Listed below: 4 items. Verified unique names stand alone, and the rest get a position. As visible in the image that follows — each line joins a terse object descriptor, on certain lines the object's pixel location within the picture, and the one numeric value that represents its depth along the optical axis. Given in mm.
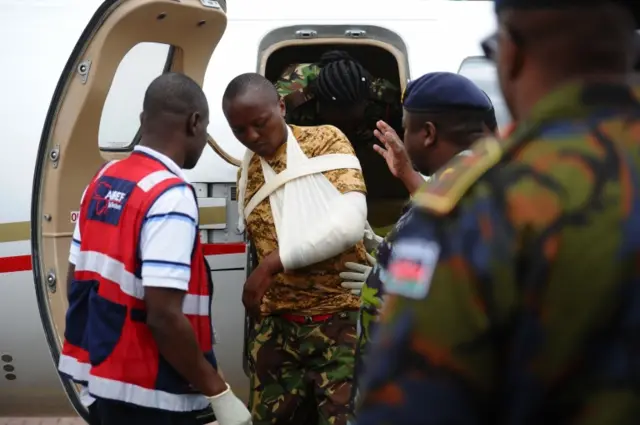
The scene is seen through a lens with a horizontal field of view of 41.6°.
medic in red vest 2520
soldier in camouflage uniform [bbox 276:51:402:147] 4488
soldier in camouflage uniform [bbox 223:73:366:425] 3506
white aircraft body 3654
